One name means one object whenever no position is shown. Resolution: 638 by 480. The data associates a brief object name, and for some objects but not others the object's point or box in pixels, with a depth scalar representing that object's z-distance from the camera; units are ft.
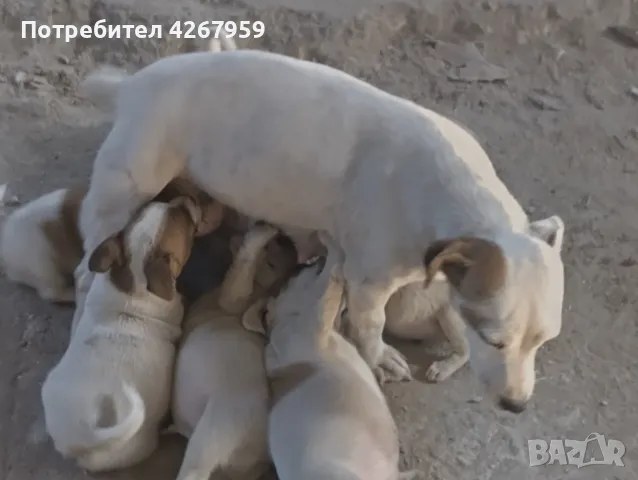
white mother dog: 5.64
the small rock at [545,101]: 9.59
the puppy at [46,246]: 7.13
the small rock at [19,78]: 9.20
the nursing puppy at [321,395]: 5.60
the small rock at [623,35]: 10.36
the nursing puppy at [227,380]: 5.97
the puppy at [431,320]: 6.86
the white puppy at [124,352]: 5.92
